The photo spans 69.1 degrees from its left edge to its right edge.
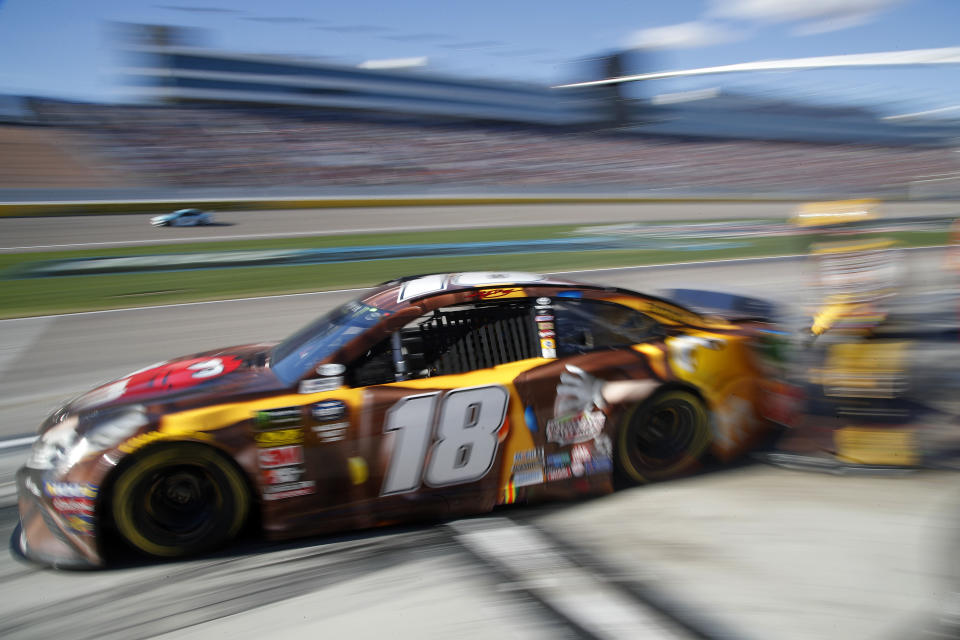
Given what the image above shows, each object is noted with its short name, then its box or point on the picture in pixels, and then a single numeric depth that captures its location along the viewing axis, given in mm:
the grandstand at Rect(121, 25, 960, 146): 43219
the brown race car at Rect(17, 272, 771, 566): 3105
